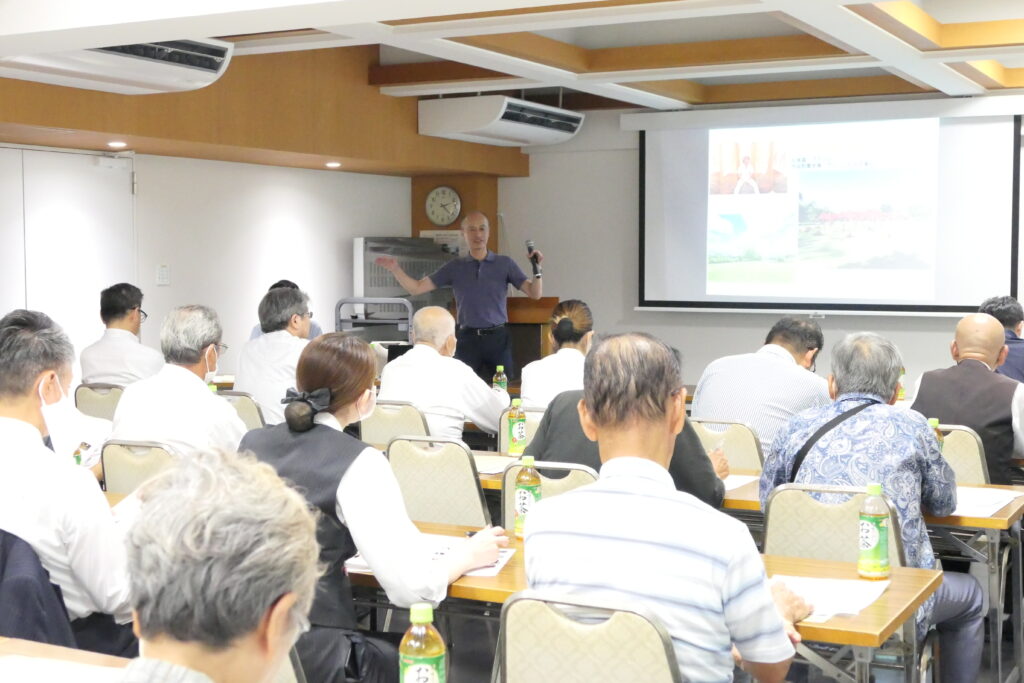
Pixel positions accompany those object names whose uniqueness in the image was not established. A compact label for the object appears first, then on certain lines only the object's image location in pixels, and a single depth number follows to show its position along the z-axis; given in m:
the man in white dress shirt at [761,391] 4.98
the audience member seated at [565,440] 3.77
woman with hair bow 2.71
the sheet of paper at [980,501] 3.67
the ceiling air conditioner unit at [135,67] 5.75
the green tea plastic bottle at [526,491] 3.36
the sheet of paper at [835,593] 2.62
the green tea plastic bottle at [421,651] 2.12
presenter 8.84
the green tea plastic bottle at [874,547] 2.83
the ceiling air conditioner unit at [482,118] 9.13
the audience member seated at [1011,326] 5.68
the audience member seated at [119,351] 6.14
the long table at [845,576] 2.47
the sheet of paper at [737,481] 4.12
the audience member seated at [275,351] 5.79
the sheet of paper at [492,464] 4.42
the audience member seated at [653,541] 2.01
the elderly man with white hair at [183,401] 4.06
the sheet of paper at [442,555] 2.96
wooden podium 9.80
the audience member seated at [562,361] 5.45
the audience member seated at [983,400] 4.62
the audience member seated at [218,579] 1.24
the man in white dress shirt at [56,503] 2.47
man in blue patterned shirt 3.35
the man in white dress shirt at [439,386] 5.38
